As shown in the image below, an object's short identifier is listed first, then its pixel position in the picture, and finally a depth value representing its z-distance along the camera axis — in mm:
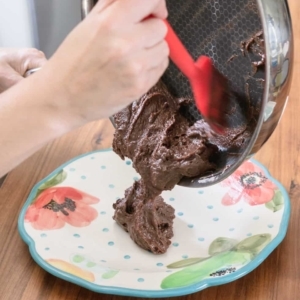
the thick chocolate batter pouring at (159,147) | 811
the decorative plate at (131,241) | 824
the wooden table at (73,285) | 817
